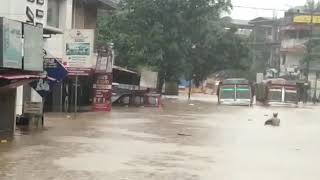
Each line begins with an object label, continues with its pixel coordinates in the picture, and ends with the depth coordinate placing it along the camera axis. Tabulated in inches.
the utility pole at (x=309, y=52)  3166.8
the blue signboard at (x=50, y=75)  912.9
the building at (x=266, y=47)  4325.8
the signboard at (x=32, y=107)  880.9
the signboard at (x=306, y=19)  2802.7
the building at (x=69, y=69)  1178.2
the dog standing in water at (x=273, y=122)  1214.0
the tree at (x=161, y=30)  2053.4
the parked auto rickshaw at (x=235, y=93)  2258.9
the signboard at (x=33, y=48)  693.9
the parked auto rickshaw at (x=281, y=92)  2426.2
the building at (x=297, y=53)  3376.0
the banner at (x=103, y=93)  1387.8
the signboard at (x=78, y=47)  1139.3
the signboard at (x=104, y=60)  1366.9
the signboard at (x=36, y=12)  995.3
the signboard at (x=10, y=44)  637.9
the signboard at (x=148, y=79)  1898.4
